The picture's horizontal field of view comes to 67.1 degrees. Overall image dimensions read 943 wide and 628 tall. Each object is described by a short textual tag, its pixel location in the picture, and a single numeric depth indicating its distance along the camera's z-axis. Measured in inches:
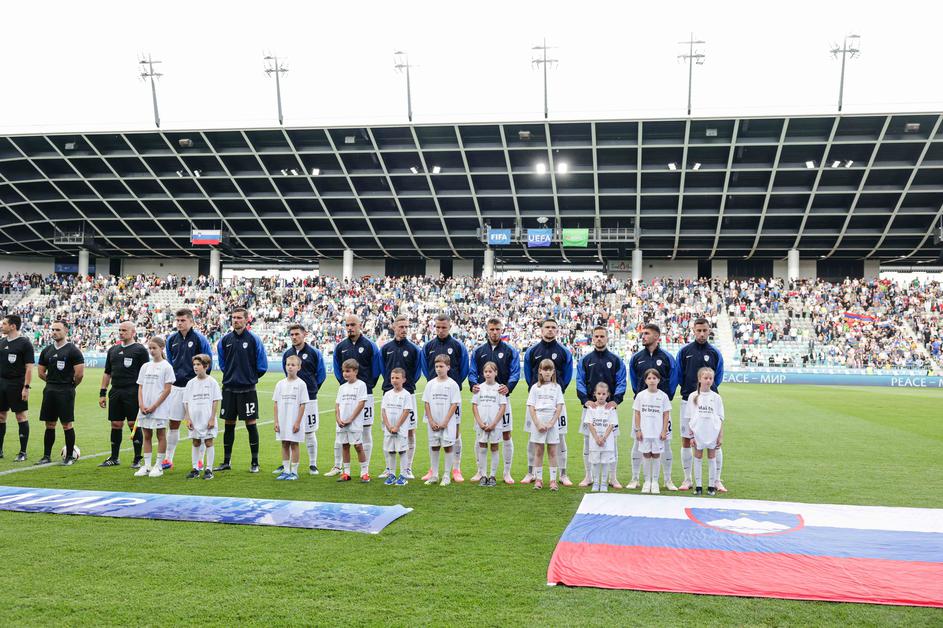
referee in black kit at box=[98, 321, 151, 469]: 358.3
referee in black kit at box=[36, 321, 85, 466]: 366.0
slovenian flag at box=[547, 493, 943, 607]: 184.5
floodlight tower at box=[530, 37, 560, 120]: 1662.2
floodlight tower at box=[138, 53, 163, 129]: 1792.6
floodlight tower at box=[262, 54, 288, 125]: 1754.4
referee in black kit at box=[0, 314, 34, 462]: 374.0
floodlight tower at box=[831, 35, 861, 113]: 1594.5
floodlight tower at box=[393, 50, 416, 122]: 1723.7
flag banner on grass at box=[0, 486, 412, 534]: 246.2
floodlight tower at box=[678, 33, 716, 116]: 1628.9
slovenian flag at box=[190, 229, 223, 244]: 1916.8
